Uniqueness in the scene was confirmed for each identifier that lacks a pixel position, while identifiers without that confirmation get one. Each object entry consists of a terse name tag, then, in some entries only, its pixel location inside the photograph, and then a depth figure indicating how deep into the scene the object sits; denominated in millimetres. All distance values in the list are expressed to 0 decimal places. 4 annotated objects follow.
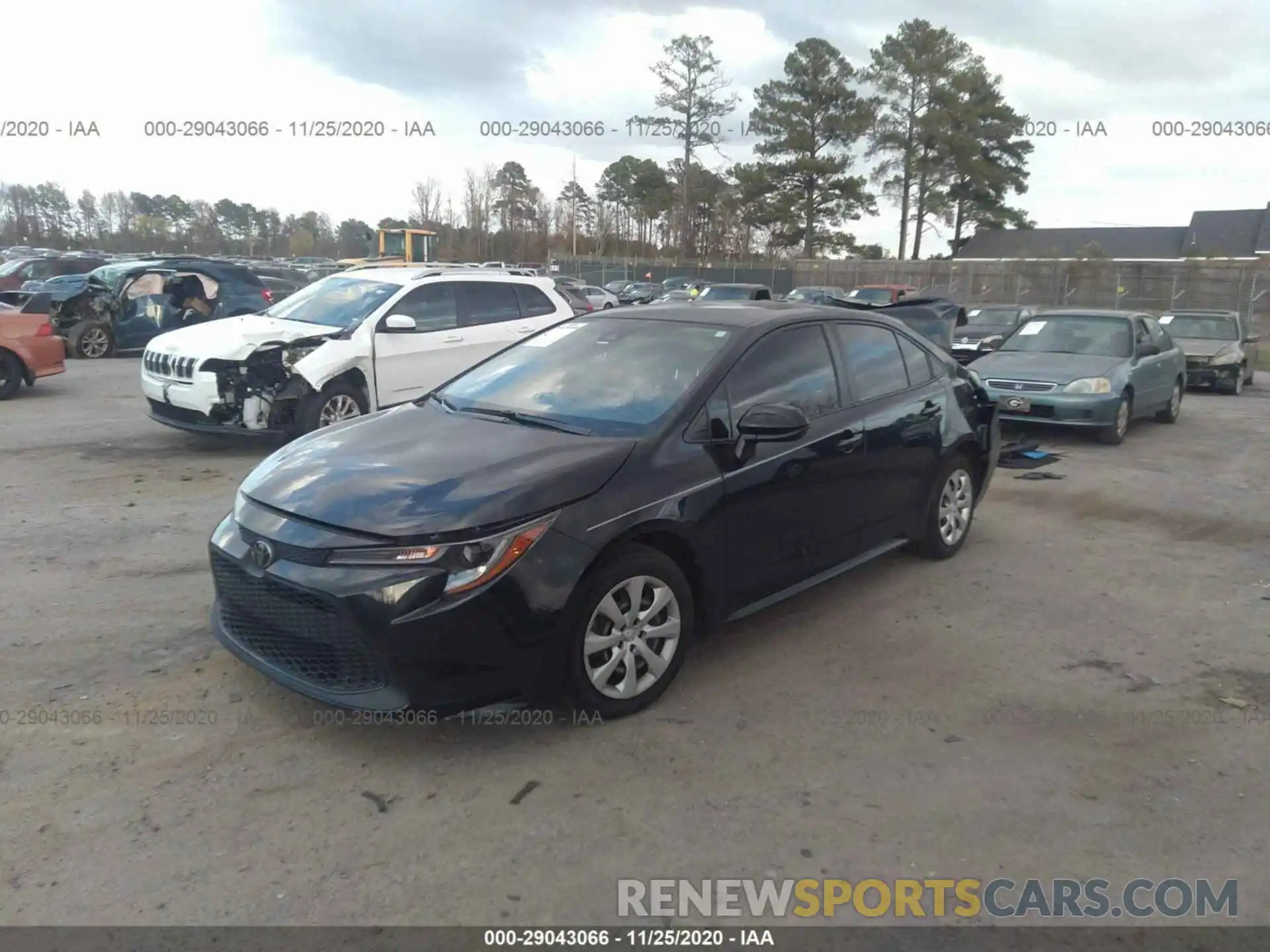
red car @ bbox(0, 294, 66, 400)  12000
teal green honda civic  10633
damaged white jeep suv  8562
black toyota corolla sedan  3494
